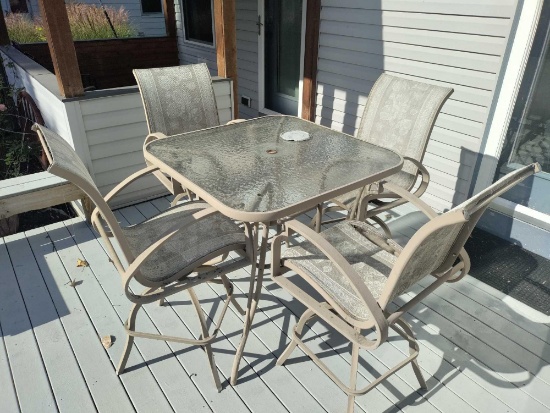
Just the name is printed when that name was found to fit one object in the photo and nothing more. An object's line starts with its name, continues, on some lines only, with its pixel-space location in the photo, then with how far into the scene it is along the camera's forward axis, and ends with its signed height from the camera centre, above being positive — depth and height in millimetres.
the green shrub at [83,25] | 8781 -584
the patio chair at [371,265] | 1273 -1023
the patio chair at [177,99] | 2768 -640
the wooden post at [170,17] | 6005 -270
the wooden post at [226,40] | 3213 -316
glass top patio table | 1630 -716
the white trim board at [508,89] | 2525 -529
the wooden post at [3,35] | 5398 -476
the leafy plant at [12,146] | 3947 -1371
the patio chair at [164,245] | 1484 -1009
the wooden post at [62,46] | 2627 -301
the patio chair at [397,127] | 2416 -753
